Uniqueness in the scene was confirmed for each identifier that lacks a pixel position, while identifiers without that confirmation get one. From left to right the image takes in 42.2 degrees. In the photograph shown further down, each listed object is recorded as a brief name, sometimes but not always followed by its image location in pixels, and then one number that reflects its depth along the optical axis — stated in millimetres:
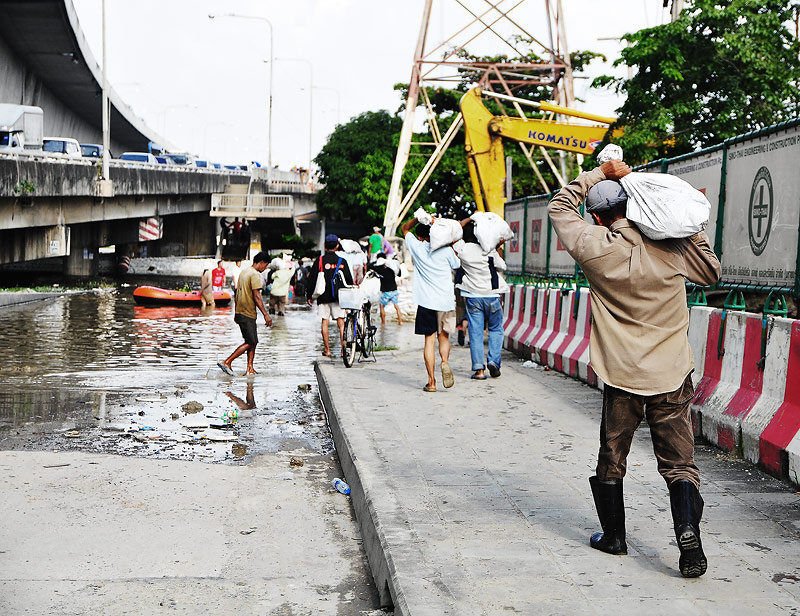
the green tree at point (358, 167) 67125
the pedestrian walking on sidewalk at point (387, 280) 21641
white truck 41812
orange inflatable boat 28750
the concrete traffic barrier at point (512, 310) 15491
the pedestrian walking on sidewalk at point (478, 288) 11281
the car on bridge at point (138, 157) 57206
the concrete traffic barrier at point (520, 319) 14836
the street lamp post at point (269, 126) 67688
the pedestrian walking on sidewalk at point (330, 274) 14842
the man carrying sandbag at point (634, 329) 4746
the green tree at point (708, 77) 20062
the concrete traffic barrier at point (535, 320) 13891
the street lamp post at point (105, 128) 37316
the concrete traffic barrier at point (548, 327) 13234
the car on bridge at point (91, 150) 51438
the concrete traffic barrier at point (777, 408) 6492
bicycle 13930
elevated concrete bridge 32938
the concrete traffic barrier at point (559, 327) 12750
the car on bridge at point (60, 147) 45938
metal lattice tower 28059
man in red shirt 32081
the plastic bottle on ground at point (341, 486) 7016
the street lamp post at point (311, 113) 89844
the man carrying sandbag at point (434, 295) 10703
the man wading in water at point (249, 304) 13734
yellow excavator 24250
